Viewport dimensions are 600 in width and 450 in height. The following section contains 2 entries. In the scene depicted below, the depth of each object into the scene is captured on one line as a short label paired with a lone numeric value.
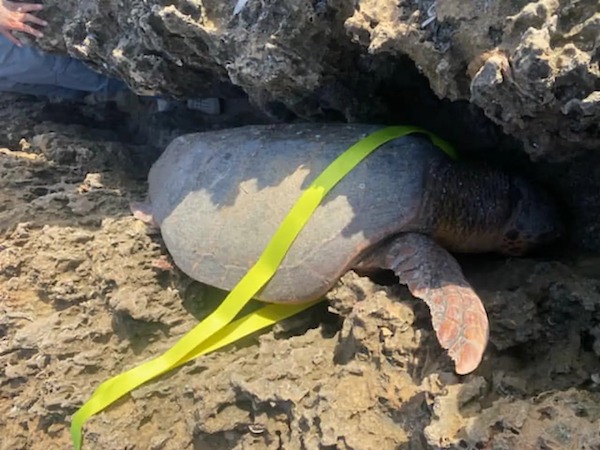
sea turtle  1.78
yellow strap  1.75
